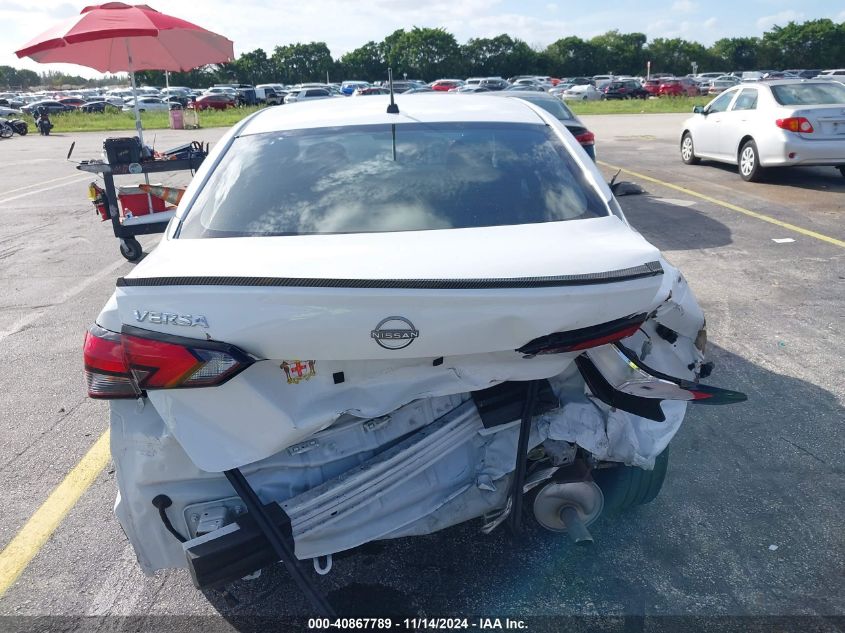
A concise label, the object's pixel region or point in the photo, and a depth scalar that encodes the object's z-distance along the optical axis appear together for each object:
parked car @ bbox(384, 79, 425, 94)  40.97
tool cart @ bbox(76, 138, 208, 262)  7.41
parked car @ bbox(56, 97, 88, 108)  50.22
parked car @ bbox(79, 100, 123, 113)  43.07
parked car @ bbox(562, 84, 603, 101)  43.22
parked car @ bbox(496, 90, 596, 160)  9.05
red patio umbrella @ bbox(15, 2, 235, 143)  8.66
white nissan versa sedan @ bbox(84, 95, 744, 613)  1.96
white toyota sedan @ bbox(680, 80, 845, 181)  10.23
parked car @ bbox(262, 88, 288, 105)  45.65
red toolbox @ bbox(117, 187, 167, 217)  7.67
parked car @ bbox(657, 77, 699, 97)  45.38
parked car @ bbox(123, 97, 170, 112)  45.22
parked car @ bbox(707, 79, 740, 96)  46.77
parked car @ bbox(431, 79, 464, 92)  44.62
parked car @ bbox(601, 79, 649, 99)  44.94
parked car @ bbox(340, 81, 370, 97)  48.32
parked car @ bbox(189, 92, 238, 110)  44.22
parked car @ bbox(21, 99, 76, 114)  43.23
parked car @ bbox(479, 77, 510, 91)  39.60
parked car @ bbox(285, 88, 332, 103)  38.04
